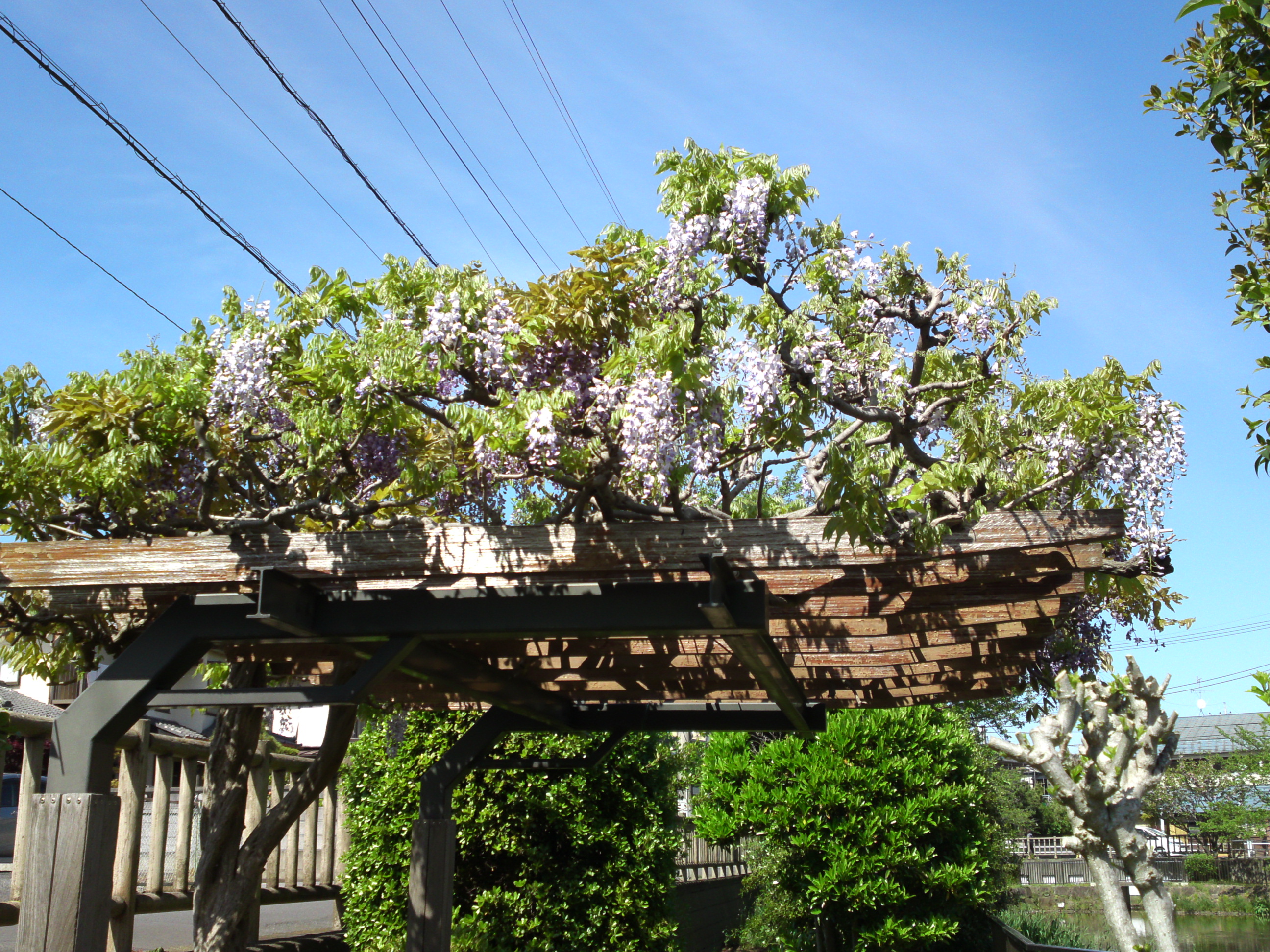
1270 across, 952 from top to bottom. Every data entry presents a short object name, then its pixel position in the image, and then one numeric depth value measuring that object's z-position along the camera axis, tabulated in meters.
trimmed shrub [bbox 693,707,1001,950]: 9.72
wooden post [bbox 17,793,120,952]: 3.14
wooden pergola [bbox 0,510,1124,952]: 3.34
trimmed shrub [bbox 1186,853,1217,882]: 32.44
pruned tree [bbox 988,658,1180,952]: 8.64
